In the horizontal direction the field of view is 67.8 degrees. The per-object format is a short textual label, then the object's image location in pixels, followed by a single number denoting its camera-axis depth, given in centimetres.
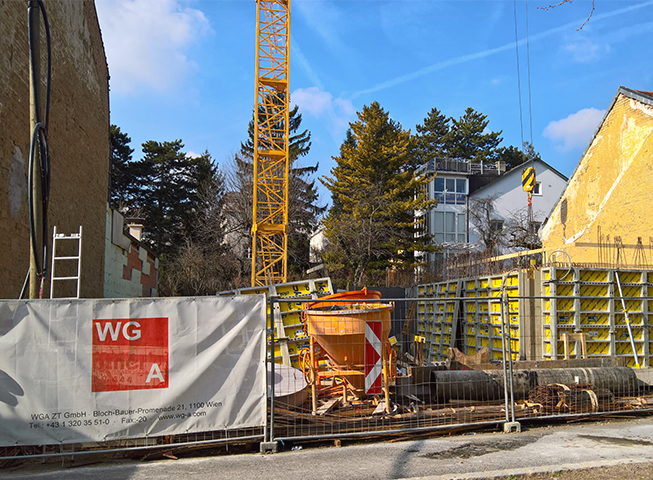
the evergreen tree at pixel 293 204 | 3894
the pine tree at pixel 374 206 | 3331
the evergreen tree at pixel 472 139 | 6084
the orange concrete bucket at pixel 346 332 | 701
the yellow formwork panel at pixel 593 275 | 1038
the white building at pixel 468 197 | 4103
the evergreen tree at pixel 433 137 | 6059
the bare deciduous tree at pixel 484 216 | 3947
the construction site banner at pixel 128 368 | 559
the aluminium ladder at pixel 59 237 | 830
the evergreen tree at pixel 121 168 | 4778
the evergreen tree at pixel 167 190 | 4669
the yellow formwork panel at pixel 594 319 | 1026
